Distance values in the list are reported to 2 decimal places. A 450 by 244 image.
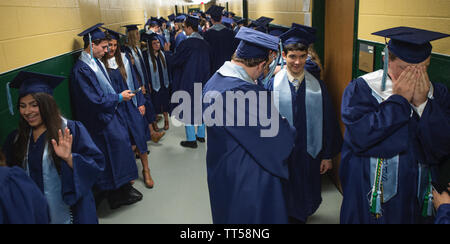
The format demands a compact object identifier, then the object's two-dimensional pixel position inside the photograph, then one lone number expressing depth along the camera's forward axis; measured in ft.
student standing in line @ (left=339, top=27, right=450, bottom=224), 5.32
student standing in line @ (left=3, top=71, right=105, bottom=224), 6.83
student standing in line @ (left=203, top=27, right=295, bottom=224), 6.36
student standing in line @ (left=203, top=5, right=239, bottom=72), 20.08
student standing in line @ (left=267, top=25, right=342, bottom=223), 9.20
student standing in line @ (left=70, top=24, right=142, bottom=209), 10.97
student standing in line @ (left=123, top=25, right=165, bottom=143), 17.08
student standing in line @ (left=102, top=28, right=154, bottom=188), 12.30
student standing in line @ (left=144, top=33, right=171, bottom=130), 18.72
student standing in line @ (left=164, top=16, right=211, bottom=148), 16.30
